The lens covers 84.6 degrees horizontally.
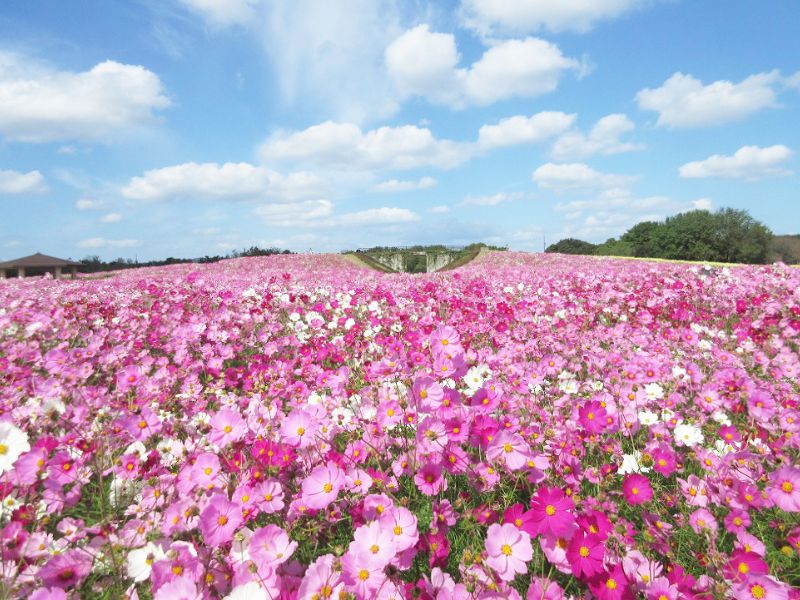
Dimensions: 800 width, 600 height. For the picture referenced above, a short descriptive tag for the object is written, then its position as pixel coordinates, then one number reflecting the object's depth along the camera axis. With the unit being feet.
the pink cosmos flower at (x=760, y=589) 4.50
